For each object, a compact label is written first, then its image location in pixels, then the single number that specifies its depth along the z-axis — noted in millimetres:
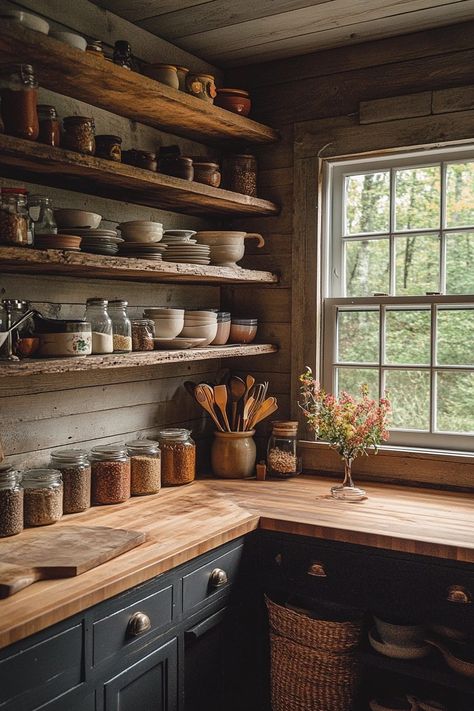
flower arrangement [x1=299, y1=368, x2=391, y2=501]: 3033
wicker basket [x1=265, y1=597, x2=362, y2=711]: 2574
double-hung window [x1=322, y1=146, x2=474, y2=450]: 3213
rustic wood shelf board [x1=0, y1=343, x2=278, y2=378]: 2248
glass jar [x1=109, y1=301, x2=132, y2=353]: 2717
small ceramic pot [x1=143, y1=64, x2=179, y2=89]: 2869
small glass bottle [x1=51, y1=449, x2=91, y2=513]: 2670
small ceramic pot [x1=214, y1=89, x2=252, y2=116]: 3299
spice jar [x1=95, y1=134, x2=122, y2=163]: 2627
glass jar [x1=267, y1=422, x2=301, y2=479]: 3361
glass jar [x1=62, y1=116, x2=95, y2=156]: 2496
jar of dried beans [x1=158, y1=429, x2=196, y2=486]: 3158
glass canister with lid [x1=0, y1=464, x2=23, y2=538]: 2352
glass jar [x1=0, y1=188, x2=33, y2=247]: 2236
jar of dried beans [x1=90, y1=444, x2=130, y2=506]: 2809
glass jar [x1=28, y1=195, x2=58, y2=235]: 2447
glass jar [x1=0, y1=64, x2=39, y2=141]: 2291
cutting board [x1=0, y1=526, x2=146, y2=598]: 2000
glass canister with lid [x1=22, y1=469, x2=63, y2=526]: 2477
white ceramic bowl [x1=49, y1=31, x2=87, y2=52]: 2383
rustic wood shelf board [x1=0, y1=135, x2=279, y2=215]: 2312
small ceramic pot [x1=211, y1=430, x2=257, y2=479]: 3367
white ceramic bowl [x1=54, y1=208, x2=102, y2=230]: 2533
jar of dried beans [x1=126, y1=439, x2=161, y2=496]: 2967
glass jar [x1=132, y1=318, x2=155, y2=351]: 2834
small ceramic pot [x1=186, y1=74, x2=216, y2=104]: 3025
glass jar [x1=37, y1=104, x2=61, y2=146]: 2393
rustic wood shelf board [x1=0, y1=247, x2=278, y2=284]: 2279
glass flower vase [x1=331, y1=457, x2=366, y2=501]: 3018
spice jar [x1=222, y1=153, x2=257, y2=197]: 3463
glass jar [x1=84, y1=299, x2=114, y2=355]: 2619
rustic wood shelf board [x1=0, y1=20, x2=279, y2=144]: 2273
